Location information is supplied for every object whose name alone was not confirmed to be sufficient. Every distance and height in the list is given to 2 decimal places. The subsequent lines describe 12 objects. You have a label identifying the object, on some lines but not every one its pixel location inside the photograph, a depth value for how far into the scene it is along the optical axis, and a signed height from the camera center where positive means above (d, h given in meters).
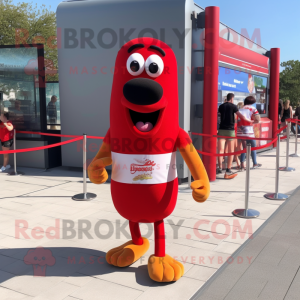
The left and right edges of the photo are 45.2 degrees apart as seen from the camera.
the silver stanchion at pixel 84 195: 5.99 -1.34
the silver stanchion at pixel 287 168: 8.51 -1.25
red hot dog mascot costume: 3.17 -0.28
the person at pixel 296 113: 15.28 +0.13
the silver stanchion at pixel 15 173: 7.99 -1.27
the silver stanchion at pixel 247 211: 5.11 -1.38
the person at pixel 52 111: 10.07 +0.14
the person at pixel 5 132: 8.20 -0.37
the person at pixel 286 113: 14.81 +0.12
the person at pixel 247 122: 8.18 -0.09
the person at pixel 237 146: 8.79 -0.76
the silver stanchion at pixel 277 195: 6.00 -1.35
